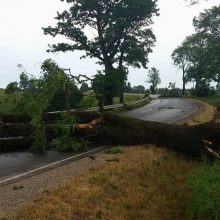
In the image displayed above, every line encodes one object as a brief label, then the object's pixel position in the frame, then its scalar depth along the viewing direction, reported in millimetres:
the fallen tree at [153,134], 9352
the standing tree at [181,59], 51667
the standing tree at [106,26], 22012
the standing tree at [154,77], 66615
